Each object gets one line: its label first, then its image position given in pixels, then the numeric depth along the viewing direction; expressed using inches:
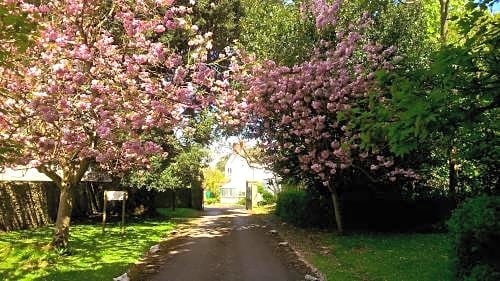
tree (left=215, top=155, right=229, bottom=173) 3932.6
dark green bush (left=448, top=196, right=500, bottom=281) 301.1
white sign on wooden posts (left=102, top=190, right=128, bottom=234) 716.7
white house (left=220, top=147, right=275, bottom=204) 3105.3
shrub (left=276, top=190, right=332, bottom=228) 851.4
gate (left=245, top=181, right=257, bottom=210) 1827.0
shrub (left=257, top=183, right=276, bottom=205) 1957.4
